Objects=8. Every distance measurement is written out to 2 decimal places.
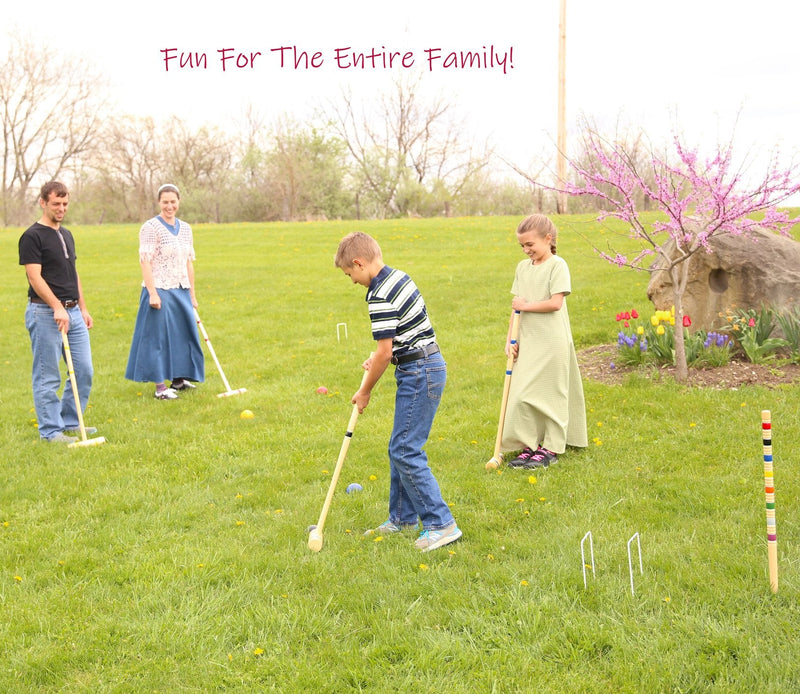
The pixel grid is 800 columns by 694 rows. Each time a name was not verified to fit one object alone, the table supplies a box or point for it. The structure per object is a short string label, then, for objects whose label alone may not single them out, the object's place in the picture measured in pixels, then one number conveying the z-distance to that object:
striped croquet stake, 3.59
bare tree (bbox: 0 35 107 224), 43.00
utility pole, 23.30
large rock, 8.74
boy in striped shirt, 4.34
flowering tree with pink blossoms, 7.10
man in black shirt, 6.73
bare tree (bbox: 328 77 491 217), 40.25
